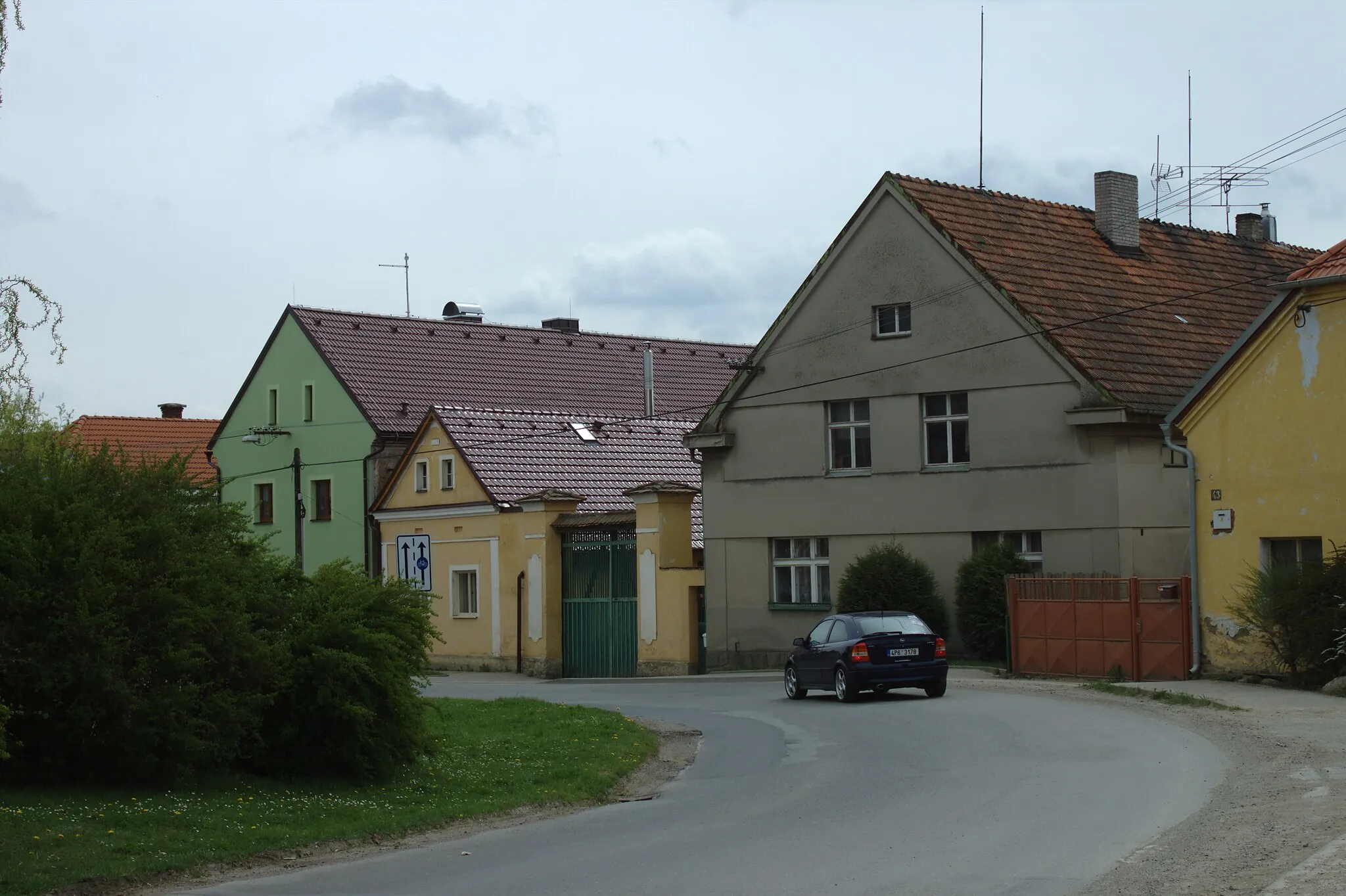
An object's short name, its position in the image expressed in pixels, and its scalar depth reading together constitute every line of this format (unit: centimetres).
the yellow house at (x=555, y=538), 3656
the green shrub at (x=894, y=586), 3195
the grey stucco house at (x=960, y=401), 3059
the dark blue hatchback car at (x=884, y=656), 2467
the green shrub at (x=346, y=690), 1473
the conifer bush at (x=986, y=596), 3059
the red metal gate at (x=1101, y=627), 2623
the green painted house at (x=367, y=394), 4928
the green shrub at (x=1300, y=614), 2297
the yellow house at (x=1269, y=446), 2428
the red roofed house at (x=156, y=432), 6425
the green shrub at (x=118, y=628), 1276
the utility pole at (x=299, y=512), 4878
